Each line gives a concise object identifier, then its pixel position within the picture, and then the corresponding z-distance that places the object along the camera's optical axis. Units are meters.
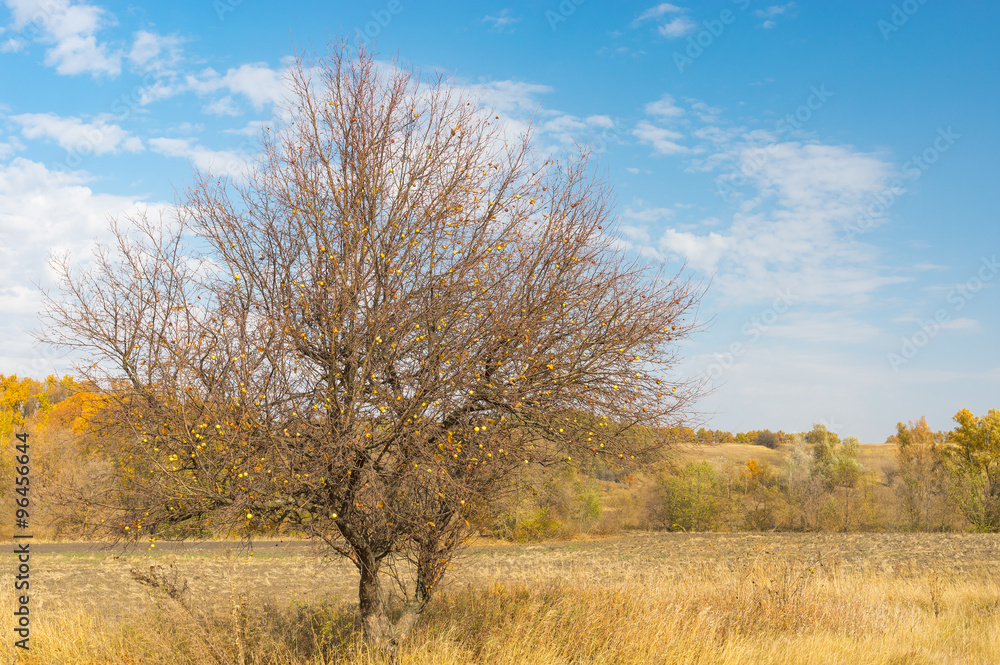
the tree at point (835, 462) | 44.31
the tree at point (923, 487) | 37.50
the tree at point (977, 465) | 37.06
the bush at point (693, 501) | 40.84
